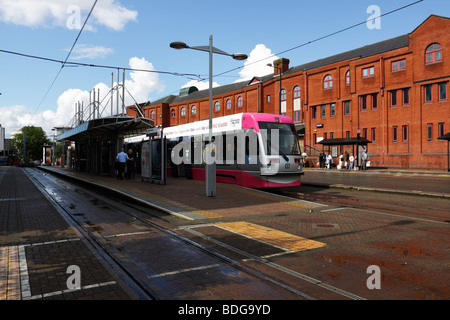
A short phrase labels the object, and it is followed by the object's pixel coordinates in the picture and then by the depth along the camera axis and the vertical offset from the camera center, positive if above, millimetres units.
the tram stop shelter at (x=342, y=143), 32094 +1520
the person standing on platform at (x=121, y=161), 19391 -94
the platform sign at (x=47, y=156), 60984 +645
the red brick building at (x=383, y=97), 31656 +6857
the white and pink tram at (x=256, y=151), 13477 +314
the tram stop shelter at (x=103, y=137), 19794 +1678
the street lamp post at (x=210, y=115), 11984 +1568
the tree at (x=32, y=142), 112438 +5860
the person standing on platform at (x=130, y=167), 20297 -451
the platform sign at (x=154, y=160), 15922 -38
